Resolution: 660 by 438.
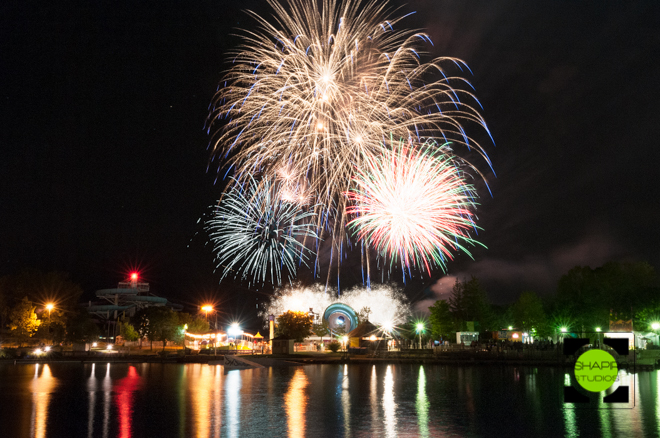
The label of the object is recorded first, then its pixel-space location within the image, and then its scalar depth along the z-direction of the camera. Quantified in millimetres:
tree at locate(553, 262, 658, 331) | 63938
